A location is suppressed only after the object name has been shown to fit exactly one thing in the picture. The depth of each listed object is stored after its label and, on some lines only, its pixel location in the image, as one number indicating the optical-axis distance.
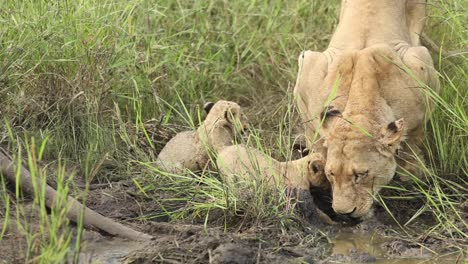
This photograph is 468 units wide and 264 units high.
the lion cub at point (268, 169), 13.65
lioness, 13.77
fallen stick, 12.55
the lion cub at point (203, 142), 14.95
